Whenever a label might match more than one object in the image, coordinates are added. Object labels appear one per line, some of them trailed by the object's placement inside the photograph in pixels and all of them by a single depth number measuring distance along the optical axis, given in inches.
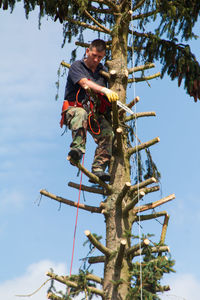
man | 496.0
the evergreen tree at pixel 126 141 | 461.1
